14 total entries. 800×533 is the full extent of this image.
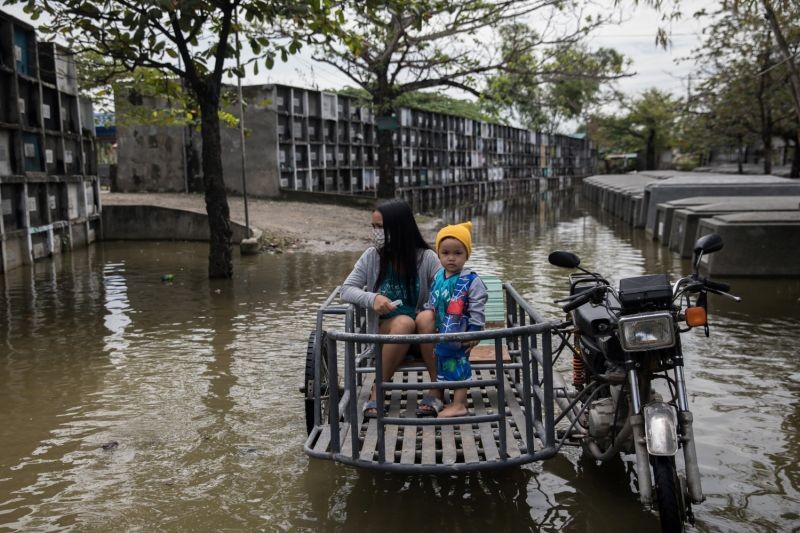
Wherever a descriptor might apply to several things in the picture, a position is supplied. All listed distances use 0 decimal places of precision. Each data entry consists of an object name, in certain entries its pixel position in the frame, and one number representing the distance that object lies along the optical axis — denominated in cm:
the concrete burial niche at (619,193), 2264
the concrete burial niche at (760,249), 1114
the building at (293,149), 2411
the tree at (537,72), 2169
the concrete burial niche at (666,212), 1528
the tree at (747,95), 2308
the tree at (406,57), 1984
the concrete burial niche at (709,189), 1852
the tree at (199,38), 938
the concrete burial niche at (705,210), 1326
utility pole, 1152
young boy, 429
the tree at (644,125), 5569
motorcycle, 340
